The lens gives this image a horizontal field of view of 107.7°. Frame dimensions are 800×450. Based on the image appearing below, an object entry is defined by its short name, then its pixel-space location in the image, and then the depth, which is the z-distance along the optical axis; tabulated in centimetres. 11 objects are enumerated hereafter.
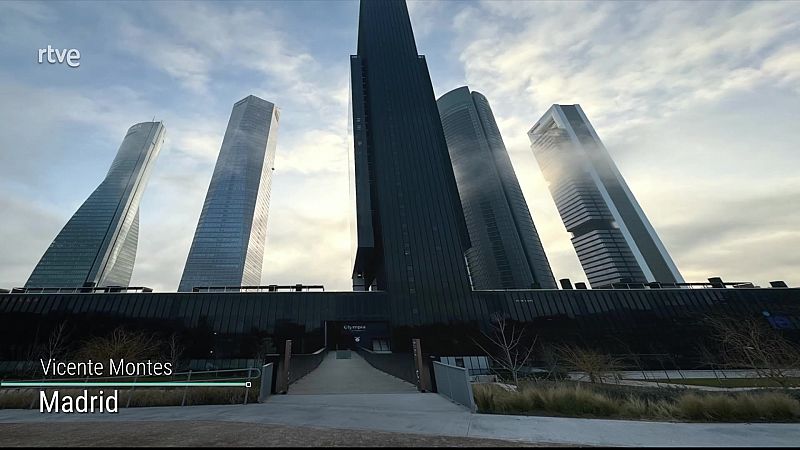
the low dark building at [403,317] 4703
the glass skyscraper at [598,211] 15288
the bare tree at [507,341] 4691
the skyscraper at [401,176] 5712
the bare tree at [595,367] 2448
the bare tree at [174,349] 4177
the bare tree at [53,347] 4197
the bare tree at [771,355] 1471
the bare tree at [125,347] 3002
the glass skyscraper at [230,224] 16525
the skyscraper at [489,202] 15125
